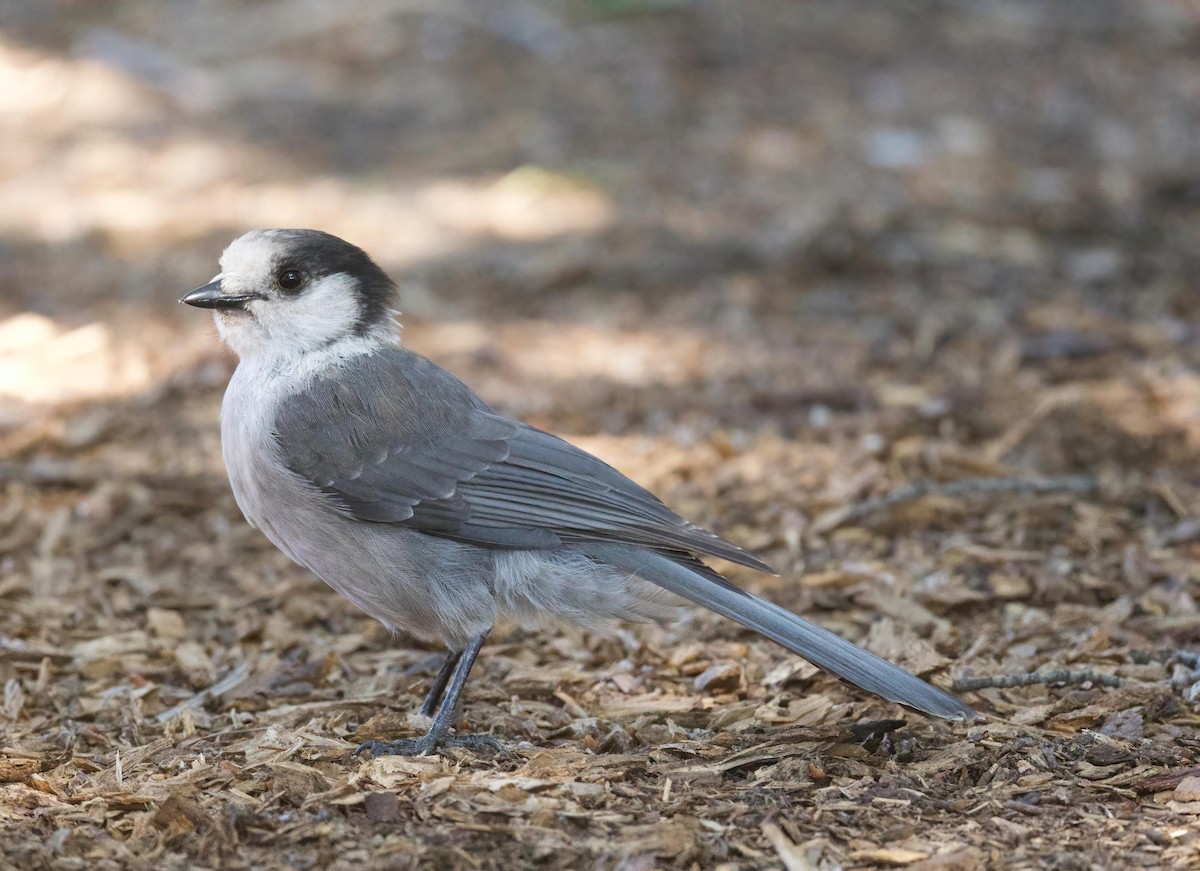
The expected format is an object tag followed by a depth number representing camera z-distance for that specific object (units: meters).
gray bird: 8.59
